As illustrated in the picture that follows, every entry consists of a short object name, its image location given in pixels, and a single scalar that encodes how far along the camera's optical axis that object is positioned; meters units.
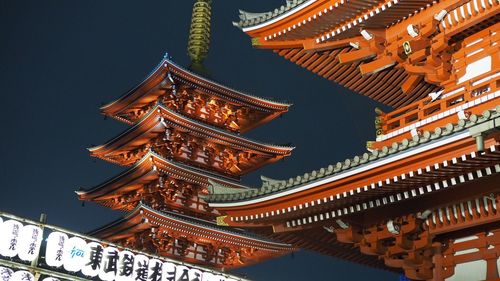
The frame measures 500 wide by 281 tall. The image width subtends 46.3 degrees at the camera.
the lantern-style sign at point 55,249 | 15.05
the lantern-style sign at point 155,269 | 16.84
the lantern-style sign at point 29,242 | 14.34
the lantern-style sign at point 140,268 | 16.64
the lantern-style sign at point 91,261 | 15.72
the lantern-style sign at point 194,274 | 17.23
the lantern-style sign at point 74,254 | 15.38
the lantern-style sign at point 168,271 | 17.05
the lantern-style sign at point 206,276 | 17.27
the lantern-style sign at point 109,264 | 16.05
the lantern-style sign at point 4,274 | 13.90
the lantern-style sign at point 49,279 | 14.61
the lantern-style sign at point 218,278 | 17.55
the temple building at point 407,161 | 9.47
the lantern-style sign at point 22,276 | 13.99
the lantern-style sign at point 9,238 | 14.16
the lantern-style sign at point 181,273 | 17.14
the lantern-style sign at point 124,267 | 16.39
